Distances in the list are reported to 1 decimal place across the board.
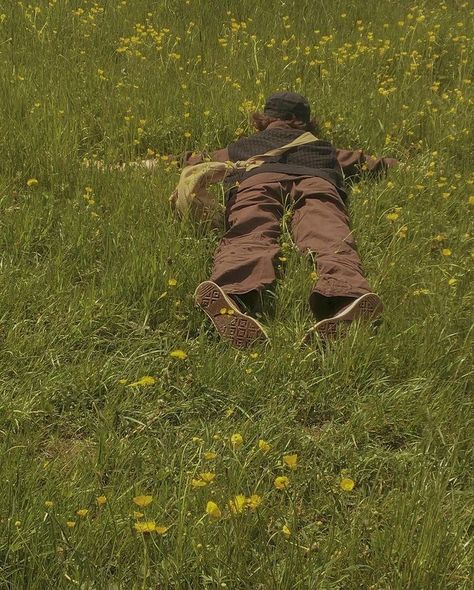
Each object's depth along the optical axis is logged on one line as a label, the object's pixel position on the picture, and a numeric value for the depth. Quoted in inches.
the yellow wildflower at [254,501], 78.2
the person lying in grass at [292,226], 124.9
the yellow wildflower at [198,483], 80.7
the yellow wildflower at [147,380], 100.7
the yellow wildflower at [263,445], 86.7
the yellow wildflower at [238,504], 80.1
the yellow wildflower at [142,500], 74.5
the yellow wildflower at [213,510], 78.0
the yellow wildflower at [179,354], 109.9
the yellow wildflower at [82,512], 81.9
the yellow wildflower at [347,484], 85.7
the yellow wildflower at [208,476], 78.5
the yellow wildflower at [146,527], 73.4
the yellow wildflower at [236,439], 88.2
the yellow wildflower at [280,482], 82.9
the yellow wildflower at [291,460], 79.7
